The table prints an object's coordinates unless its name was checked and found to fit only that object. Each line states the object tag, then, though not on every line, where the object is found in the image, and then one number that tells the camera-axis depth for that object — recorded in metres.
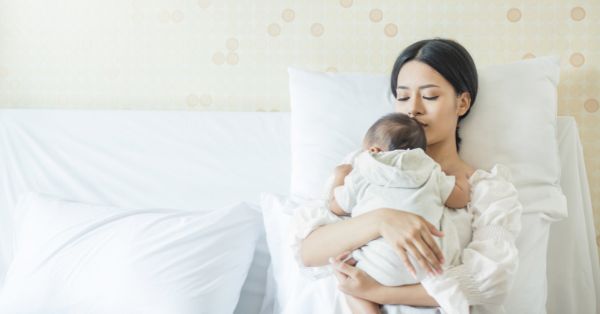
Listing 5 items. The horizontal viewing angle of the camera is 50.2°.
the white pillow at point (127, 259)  1.53
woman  1.27
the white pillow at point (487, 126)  1.58
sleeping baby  1.29
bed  1.80
